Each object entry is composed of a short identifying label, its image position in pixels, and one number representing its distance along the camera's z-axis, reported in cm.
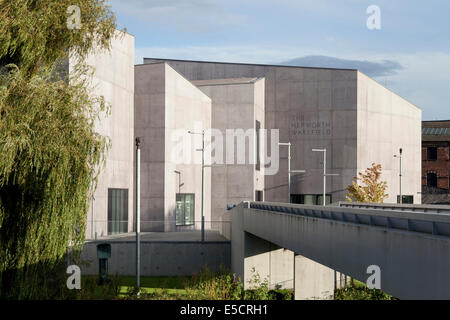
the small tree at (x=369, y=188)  4878
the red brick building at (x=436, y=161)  7375
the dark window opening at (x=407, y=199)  5500
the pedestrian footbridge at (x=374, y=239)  1005
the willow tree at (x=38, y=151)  1664
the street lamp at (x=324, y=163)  4747
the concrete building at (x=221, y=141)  3750
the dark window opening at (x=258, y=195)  5217
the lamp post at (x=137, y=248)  2579
